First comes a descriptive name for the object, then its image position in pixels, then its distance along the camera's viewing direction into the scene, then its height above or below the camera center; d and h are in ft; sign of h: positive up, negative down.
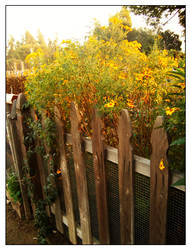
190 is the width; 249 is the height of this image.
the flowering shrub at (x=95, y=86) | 4.86 +1.02
